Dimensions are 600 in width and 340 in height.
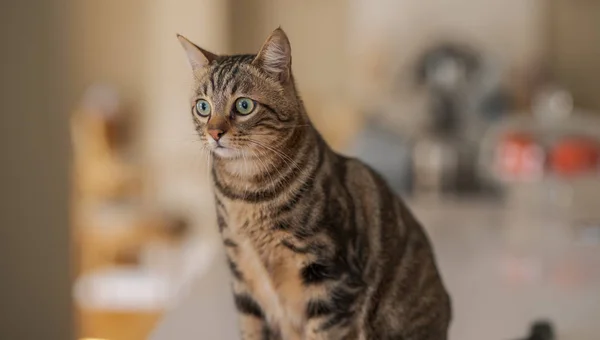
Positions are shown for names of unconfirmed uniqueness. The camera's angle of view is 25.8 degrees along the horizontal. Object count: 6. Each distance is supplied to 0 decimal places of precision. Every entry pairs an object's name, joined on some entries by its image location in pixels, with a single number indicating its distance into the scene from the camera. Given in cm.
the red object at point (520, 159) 218
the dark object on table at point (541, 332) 131
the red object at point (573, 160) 215
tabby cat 107
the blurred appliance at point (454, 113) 269
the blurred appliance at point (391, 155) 258
